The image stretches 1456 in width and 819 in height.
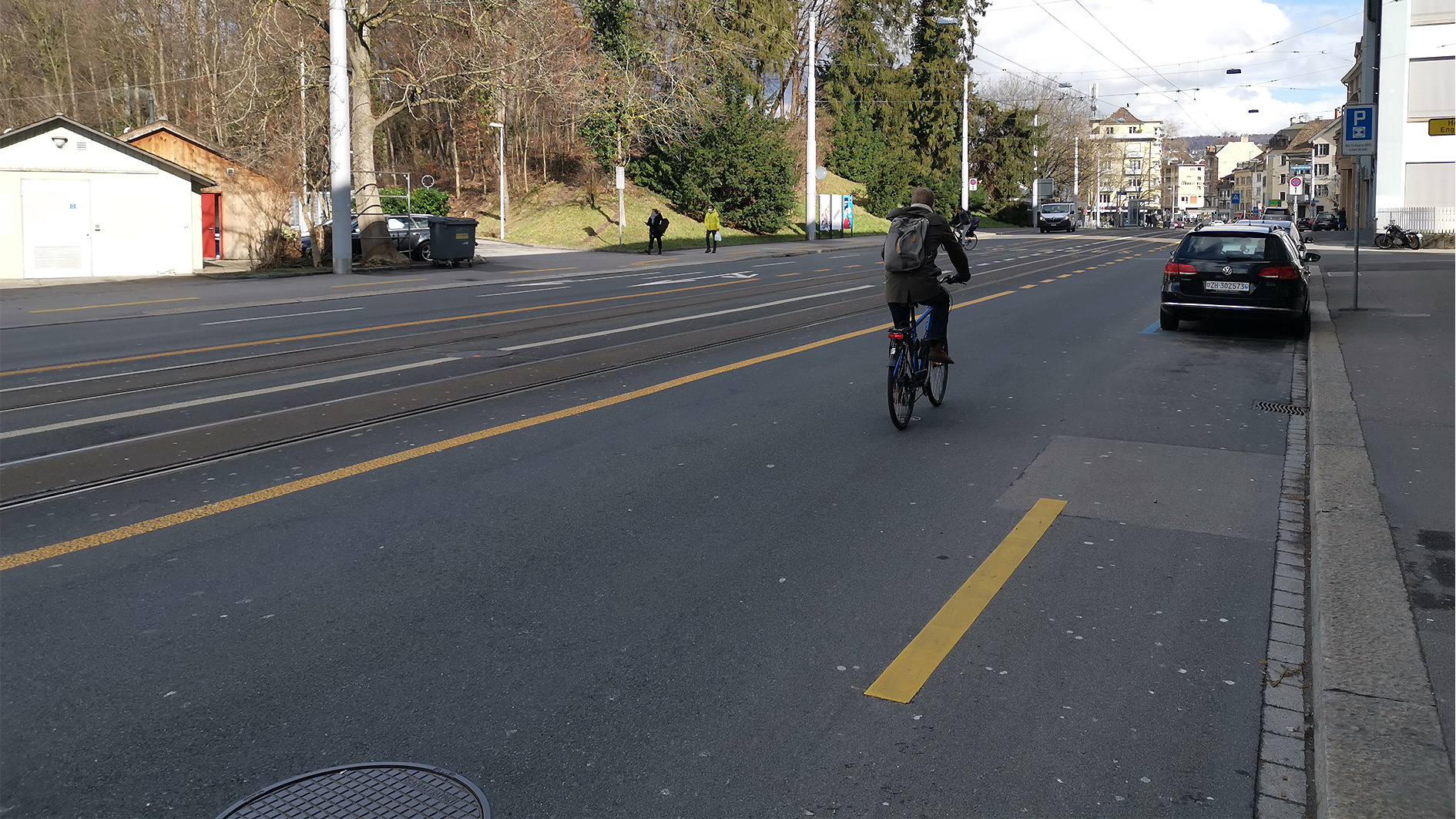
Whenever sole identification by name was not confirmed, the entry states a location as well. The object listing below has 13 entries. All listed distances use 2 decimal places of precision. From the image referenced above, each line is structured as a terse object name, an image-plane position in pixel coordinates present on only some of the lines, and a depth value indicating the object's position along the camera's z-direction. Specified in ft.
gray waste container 102.01
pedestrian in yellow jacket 127.65
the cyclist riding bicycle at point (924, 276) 28.55
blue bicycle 27.81
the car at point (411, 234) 117.50
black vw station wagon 46.88
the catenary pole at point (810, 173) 151.23
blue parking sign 56.49
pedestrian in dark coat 128.16
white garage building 89.51
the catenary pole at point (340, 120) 89.30
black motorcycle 135.64
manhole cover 10.52
